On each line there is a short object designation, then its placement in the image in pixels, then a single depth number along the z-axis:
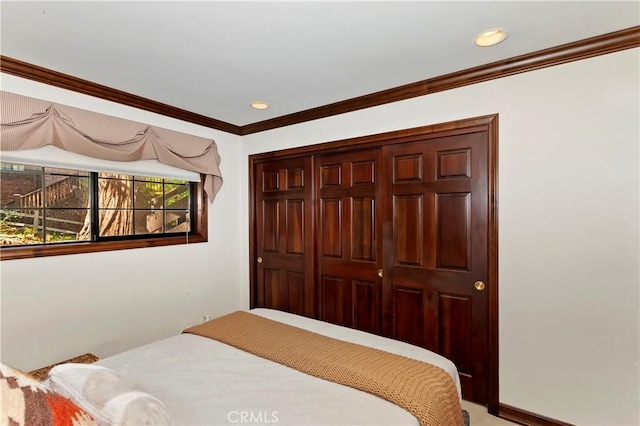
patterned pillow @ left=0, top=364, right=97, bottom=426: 0.82
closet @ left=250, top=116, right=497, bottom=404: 2.32
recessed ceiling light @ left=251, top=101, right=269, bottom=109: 2.94
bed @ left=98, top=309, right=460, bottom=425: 1.21
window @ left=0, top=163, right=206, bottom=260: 2.23
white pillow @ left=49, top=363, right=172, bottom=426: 1.01
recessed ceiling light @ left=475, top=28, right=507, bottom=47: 1.82
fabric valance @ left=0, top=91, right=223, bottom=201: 2.06
